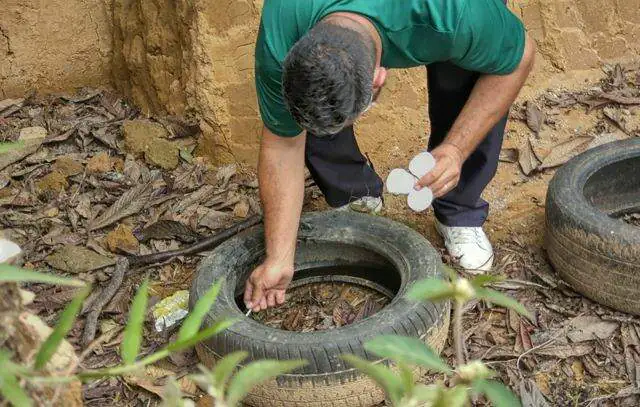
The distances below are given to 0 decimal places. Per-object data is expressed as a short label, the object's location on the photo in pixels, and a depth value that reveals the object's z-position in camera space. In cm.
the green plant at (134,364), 93
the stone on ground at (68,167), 402
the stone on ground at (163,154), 403
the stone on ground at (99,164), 403
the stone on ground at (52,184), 392
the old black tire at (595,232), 292
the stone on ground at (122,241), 354
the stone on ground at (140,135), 410
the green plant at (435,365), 93
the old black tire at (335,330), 256
